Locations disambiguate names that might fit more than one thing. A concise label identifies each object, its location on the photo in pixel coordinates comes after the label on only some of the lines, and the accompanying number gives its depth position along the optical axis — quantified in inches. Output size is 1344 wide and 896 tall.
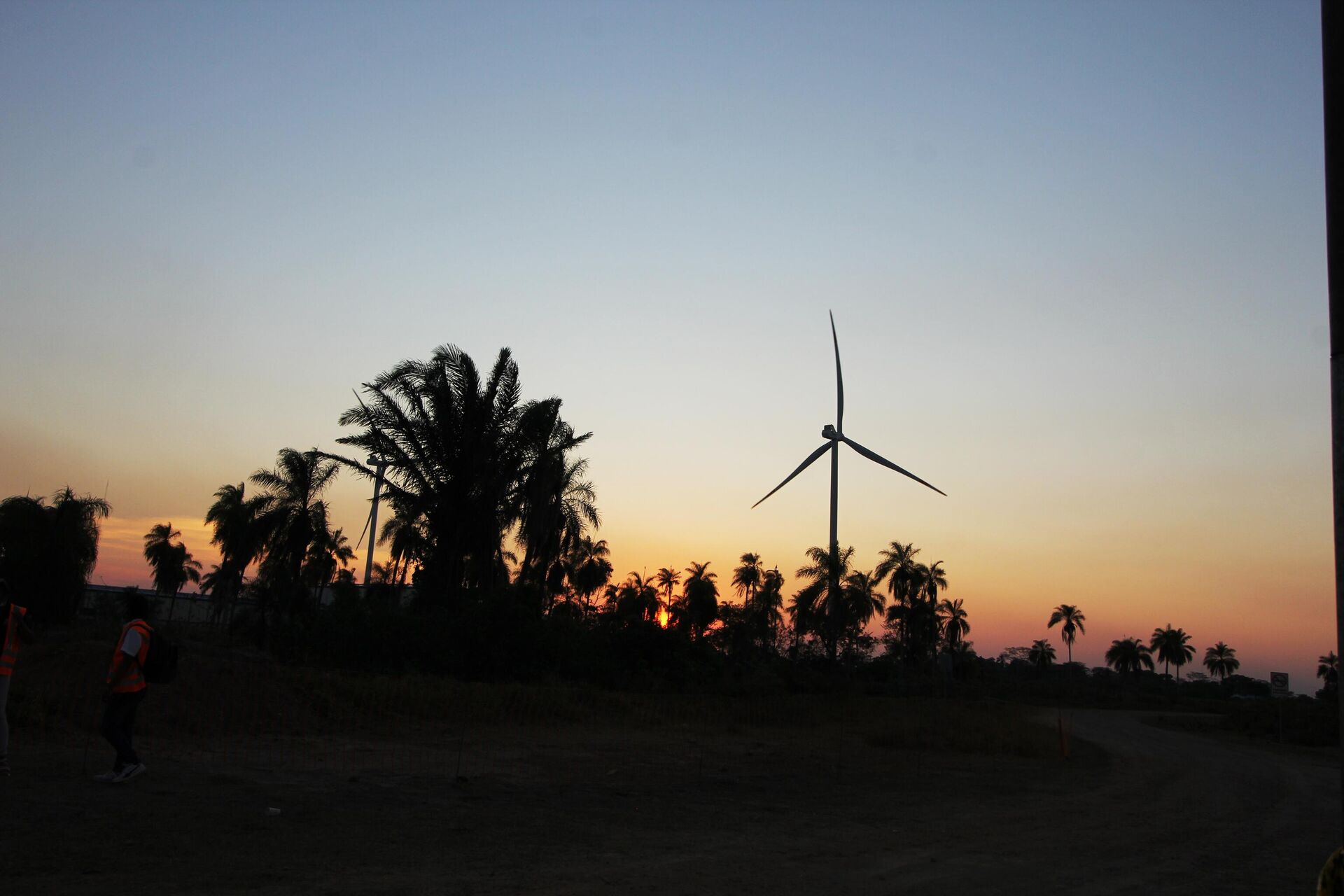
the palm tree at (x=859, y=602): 2112.5
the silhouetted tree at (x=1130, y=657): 4365.2
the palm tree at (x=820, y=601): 1974.7
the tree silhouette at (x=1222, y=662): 5036.9
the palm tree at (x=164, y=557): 2726.4
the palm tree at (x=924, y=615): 2746.1
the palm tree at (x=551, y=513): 1378.0
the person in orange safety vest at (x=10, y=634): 374.9
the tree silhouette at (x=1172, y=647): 4350.4
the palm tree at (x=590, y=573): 2588.6
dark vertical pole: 141.3
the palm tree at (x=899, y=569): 2588.6
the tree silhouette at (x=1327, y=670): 3371.1
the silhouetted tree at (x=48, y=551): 979.9
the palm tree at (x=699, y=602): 1890.4
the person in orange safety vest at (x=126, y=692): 373.1
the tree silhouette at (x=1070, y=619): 4183.1
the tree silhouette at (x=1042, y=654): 4510.3
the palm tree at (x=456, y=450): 1284.4
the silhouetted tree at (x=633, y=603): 1422.2
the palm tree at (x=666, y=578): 3654.0
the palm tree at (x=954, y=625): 3400.6
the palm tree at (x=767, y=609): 2160.4
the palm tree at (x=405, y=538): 1323.8
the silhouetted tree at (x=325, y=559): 1720.0
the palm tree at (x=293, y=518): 1498.5
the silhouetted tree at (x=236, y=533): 1609.3
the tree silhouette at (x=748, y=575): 3284.9
